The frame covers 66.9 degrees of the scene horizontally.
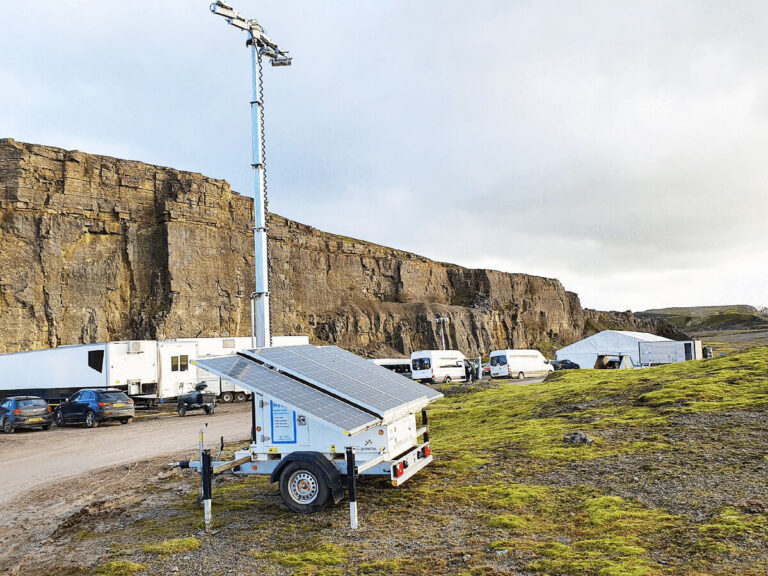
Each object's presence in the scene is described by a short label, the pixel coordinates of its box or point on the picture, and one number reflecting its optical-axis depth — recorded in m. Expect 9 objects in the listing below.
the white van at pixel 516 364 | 52.31
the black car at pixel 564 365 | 52.58
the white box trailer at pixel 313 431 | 8.54
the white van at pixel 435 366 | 49.12
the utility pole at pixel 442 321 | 91.93
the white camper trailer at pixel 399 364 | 56.31
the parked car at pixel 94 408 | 25.27
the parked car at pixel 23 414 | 23.94
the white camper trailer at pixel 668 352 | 44.12
